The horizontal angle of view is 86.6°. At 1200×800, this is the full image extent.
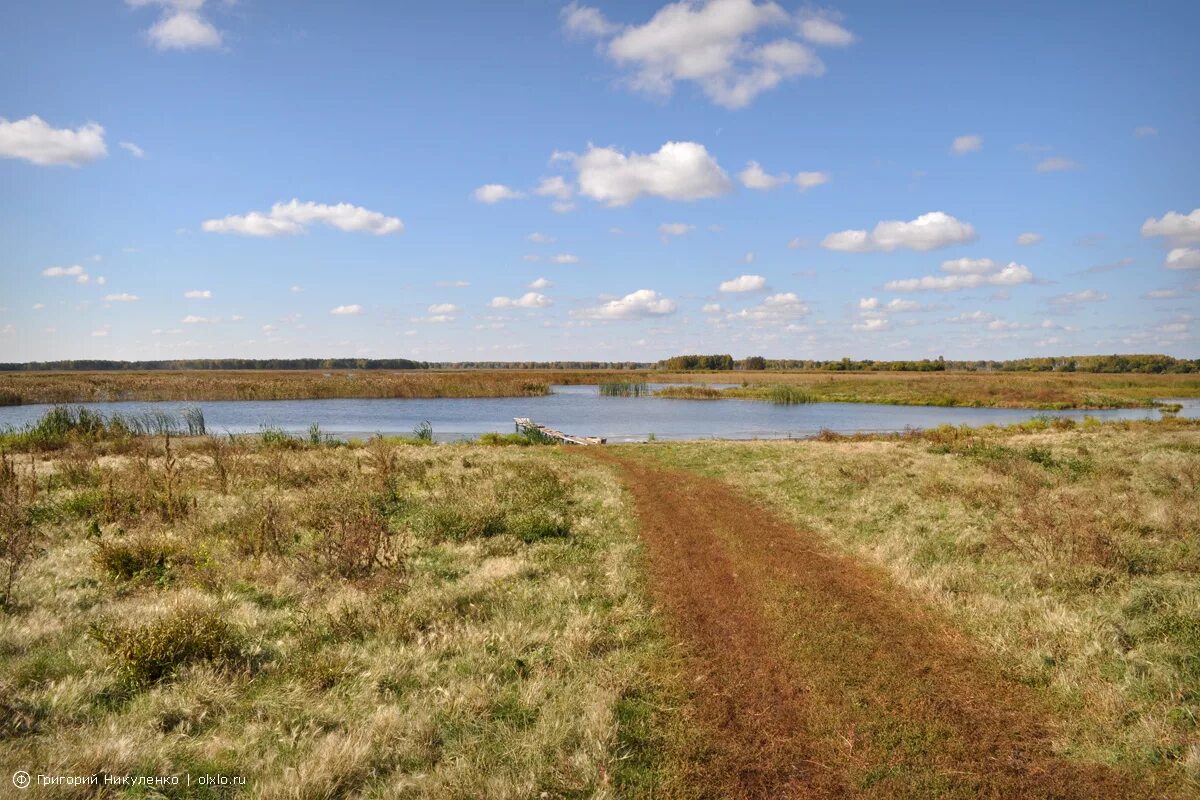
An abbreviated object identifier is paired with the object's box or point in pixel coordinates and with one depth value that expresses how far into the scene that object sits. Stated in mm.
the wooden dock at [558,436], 33281
